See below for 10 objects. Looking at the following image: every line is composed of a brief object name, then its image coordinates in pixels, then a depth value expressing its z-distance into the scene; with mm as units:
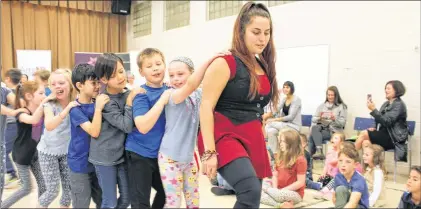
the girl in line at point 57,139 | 1406
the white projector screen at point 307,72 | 6012
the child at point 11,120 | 2994
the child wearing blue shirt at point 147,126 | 1558
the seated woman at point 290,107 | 4164
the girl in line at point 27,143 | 2244
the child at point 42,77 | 2201
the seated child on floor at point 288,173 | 2057
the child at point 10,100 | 2225
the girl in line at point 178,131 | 1582
